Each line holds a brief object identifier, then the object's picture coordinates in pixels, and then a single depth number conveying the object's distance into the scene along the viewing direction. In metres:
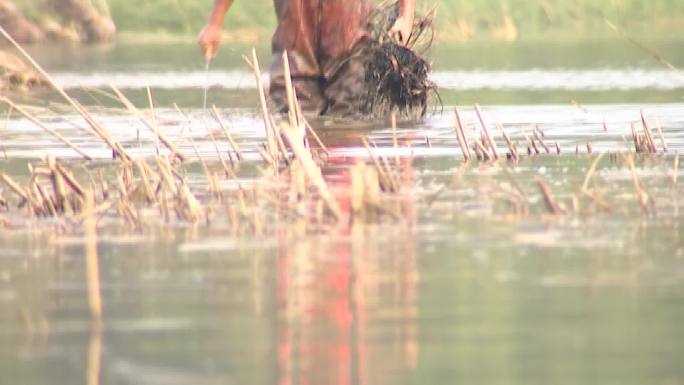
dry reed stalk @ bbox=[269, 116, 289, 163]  18.83
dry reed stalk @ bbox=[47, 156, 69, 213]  15.98
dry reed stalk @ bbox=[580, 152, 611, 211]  15.92
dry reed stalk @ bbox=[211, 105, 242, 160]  19.67
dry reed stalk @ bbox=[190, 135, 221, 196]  16.87
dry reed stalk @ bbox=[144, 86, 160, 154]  18.48
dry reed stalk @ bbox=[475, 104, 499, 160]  20.00
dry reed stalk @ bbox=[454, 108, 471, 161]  20.66
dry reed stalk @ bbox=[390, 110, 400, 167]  18.03
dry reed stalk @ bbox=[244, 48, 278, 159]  18.78
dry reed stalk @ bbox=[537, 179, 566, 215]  15.56
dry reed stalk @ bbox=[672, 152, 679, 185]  17.50
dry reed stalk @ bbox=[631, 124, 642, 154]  21.33
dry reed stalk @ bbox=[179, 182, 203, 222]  15.87
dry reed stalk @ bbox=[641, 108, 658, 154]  20.84
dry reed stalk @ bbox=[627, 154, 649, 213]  15.84
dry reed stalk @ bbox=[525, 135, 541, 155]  21.58
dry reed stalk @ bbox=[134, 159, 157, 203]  16.55
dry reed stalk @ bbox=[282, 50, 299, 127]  18.73
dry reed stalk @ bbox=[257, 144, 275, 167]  18.93
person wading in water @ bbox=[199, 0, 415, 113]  26.89
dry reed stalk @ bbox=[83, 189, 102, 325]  11.64
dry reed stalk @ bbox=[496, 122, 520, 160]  20.58
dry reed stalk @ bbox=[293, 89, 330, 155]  18.98
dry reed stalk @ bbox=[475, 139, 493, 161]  20.56
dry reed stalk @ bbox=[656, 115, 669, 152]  21.06
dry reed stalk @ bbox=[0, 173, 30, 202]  16.09
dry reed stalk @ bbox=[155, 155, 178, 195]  15.82
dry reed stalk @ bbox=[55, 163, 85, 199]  16.17
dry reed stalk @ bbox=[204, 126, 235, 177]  17.80
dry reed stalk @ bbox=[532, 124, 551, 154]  21.67
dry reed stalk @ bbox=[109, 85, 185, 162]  18.41
